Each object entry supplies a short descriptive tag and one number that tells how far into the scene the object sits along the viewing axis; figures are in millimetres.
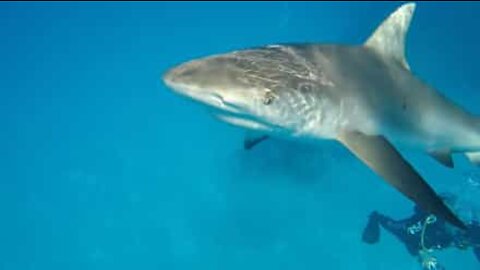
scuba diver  6453
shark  2818
